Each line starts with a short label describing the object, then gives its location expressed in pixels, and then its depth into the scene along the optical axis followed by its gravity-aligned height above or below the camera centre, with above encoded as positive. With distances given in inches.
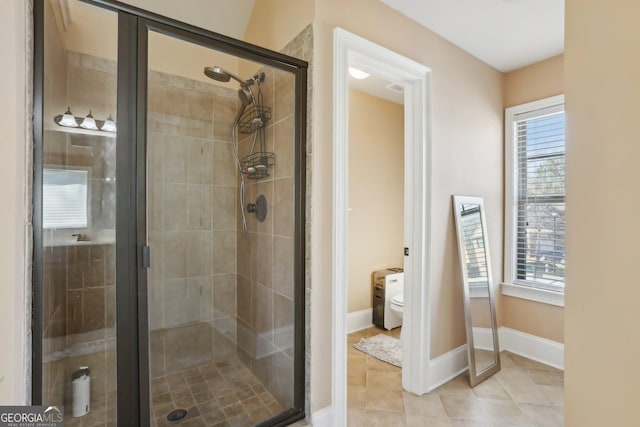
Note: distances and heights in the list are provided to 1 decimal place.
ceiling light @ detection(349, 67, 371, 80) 106.3 +52.2
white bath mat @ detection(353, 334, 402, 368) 101.0 -50.6
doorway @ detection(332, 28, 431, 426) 76.3 +4.3
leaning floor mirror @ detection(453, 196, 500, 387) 90.5 -24.8
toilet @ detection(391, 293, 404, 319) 118.9 -37.6
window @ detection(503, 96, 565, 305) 100.7 +5.1
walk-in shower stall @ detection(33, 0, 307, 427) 49.0 -2.1
